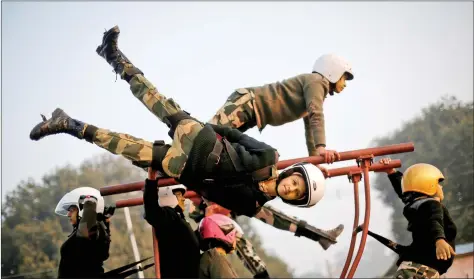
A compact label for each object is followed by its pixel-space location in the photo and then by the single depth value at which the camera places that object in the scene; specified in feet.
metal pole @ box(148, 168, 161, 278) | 14.83
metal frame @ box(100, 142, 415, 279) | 15.90
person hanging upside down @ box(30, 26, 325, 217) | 14.65
